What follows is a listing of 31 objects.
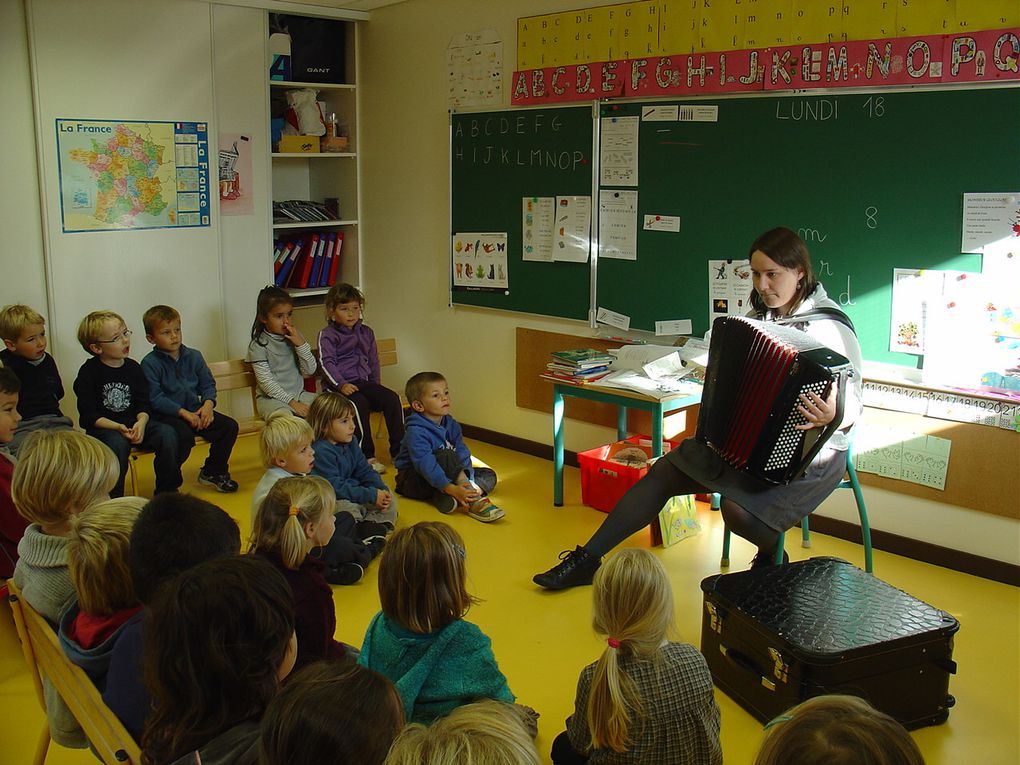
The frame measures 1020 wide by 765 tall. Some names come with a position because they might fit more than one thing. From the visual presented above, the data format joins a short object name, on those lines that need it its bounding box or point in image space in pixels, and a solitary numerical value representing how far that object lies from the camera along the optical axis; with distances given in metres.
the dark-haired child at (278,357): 5.01
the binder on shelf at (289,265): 5.93
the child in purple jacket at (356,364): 5.12
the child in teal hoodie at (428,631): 2.11
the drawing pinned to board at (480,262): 5.32
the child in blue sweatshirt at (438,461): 4.38
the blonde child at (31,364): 4.19
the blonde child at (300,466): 3.53
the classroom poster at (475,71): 5.16
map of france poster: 4.92
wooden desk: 4.04
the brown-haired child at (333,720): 1.26
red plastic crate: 4.30
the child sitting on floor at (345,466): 4.01
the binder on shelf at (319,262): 6.08
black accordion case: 2.54
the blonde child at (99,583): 2.04
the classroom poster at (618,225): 4.64
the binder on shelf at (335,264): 6.19
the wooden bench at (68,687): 1.76
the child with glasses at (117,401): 4.27
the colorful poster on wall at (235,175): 5.47
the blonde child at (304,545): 2.35
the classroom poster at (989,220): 3.46
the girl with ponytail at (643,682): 2.05
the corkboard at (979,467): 3.60
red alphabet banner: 3.46
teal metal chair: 3.44
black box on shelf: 5.77
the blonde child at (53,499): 2.38
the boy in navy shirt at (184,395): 4.56
